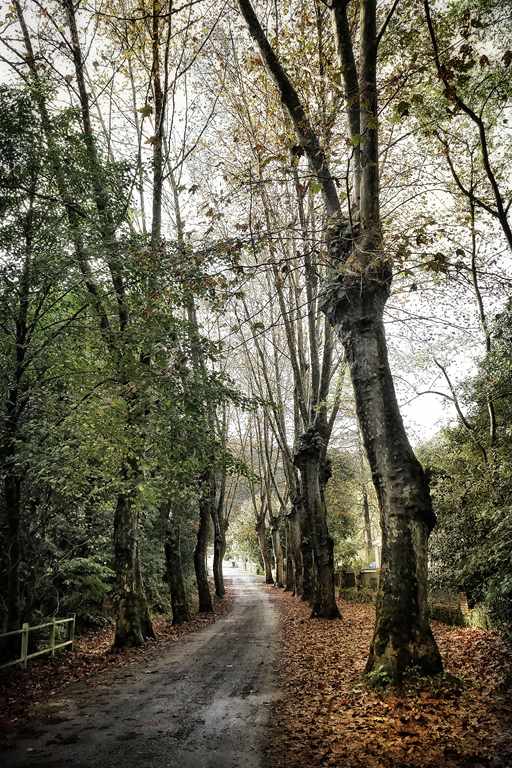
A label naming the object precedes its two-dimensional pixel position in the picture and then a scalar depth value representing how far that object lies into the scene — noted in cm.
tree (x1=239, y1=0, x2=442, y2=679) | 630
